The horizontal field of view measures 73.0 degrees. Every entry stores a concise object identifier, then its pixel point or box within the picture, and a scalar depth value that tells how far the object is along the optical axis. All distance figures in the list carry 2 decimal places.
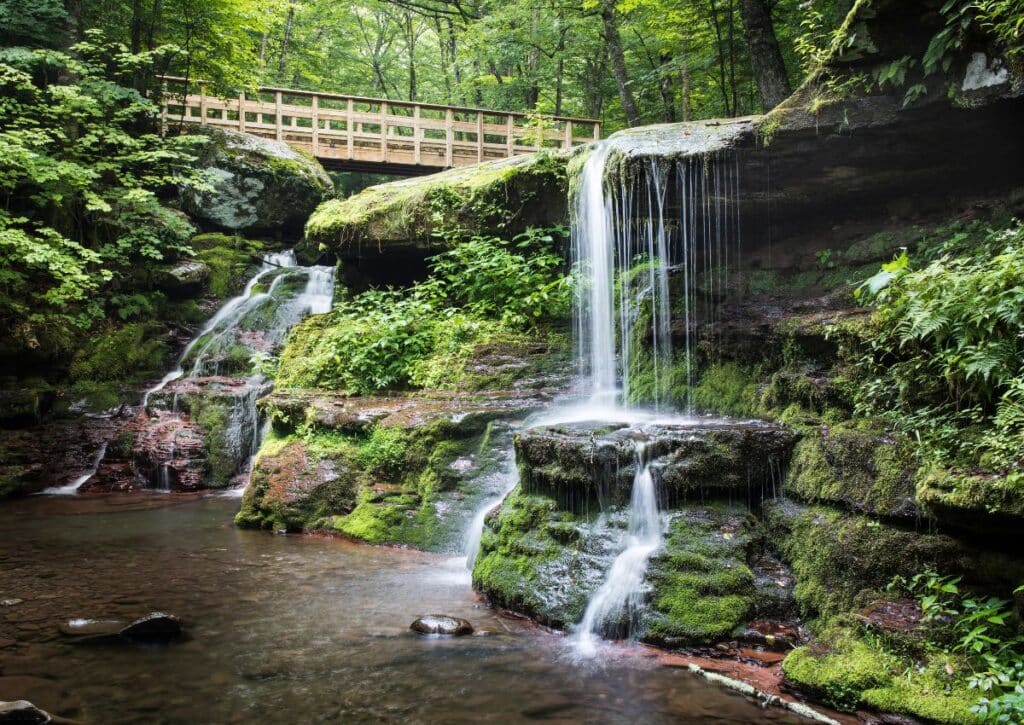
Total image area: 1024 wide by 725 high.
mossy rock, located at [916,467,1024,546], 3.79
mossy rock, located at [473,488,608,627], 5.20
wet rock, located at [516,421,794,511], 5.54
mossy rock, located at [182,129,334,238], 16.97
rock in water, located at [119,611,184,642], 4.79
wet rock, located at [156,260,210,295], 14.52
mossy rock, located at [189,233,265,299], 15.80
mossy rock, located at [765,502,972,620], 4.46
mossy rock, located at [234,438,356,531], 7.98
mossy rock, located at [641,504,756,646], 4.70
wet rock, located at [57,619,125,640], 4.82
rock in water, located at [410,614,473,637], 4.98
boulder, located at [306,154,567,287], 10.92
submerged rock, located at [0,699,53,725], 3.45
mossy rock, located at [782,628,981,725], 3.64
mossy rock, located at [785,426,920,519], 4.79
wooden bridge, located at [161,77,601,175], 19.03
